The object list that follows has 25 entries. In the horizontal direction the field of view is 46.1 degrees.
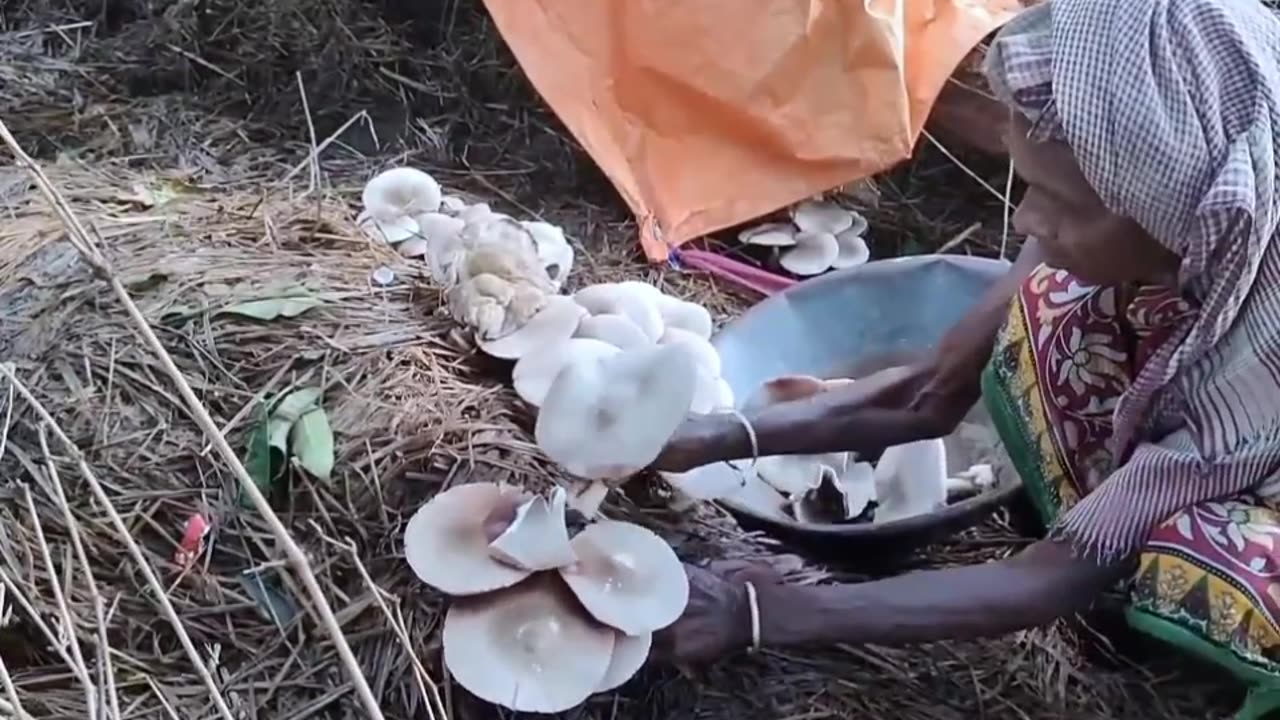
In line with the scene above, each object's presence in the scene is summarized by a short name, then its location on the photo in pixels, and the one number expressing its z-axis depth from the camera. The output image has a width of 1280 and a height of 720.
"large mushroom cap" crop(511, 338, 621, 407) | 1.85
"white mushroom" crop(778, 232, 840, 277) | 2.55
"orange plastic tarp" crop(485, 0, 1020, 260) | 2.52
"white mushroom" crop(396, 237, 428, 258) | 2.32
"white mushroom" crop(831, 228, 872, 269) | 2.58
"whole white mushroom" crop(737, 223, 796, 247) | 2.60
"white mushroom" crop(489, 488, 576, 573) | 1.43
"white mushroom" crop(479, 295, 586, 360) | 1.94
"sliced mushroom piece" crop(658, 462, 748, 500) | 1.91
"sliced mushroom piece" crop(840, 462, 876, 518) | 2.01
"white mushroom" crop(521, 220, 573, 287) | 2.18
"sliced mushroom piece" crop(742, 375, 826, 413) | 2.06
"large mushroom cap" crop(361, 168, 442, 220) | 2.38
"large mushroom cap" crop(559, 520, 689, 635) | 1.42
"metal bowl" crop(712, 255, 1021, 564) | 2.21
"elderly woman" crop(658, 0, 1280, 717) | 1.38
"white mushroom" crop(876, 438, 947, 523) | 1.99
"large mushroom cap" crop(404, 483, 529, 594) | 1.42
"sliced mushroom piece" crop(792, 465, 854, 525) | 1.99
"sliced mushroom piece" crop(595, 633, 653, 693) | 1.42
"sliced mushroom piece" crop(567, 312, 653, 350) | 1.96
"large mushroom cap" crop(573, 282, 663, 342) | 2.06
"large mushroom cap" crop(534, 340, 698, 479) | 1.56
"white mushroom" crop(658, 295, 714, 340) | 2.16
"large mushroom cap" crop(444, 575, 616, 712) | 1.40
